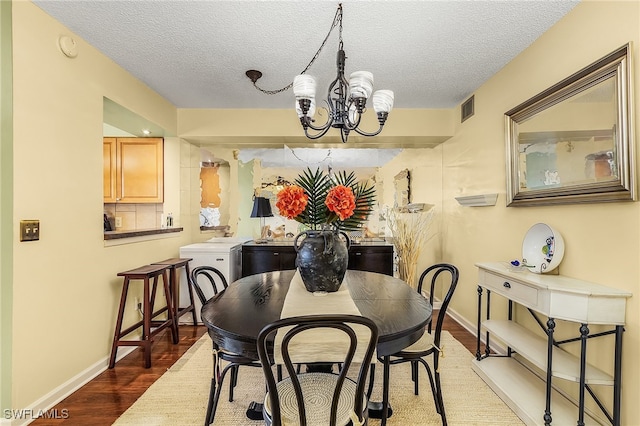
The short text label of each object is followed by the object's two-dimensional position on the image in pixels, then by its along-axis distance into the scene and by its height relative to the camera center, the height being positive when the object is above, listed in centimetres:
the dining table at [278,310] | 129 -49
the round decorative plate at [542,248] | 193 -24
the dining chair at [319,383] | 106 -68
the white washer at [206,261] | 344 -53
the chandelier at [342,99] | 170 +69
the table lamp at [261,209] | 401 +7
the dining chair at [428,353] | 158 -80
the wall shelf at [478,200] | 275 +13
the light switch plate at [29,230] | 177 -8
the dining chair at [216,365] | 166 -87
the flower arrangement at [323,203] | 168 +6
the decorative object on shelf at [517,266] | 209 -38
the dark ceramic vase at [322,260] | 169 -26
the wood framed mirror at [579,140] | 155 +45
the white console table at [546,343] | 155 -87
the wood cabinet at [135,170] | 365 +55
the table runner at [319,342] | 123 -53
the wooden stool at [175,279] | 295 -65
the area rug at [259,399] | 182 -124
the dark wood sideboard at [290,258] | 380 -55
